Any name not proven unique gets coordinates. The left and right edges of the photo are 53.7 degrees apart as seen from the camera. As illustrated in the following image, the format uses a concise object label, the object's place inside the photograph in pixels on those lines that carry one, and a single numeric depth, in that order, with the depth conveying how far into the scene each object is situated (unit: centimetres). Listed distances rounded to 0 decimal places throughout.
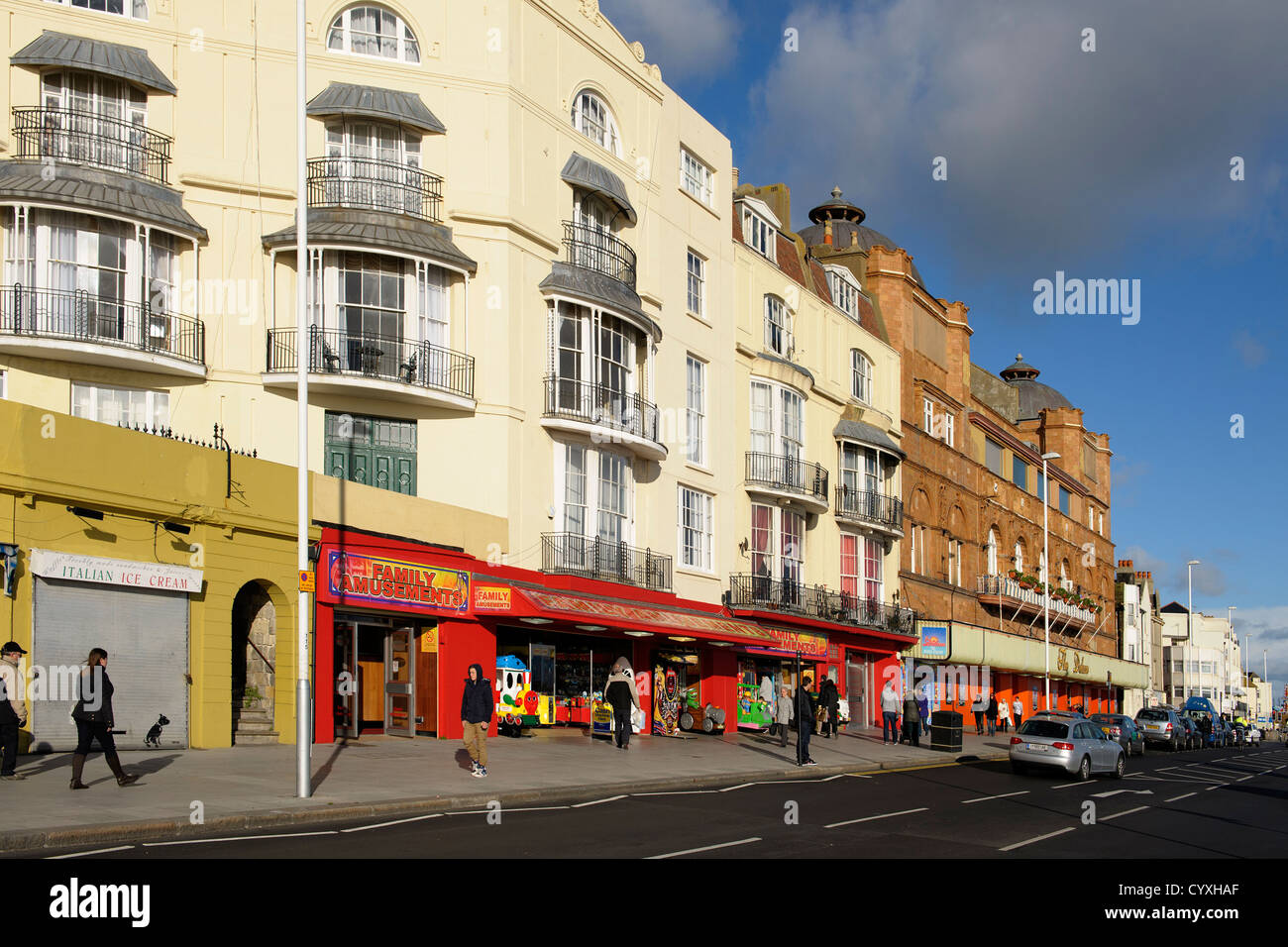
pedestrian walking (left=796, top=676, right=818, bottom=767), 2581
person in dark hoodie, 1966
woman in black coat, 1535
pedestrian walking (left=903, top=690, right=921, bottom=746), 3531
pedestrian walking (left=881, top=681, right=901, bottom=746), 3578
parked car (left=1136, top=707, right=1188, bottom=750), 5188
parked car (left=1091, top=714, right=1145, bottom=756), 4362
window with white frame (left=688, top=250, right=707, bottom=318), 3638
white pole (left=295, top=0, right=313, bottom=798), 1581
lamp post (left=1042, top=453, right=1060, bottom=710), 5189
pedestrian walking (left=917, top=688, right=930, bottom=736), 4750
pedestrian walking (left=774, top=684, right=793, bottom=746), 2972
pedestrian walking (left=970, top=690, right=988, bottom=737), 4828
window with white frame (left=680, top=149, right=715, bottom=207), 3647
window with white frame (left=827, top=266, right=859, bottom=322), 4553
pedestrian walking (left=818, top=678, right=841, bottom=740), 3581
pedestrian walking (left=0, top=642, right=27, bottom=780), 1575
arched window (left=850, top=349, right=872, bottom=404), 4534
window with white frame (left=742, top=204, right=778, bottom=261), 4003
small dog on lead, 2003
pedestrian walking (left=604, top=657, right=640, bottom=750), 2714
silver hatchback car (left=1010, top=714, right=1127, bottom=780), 2738
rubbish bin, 3412
